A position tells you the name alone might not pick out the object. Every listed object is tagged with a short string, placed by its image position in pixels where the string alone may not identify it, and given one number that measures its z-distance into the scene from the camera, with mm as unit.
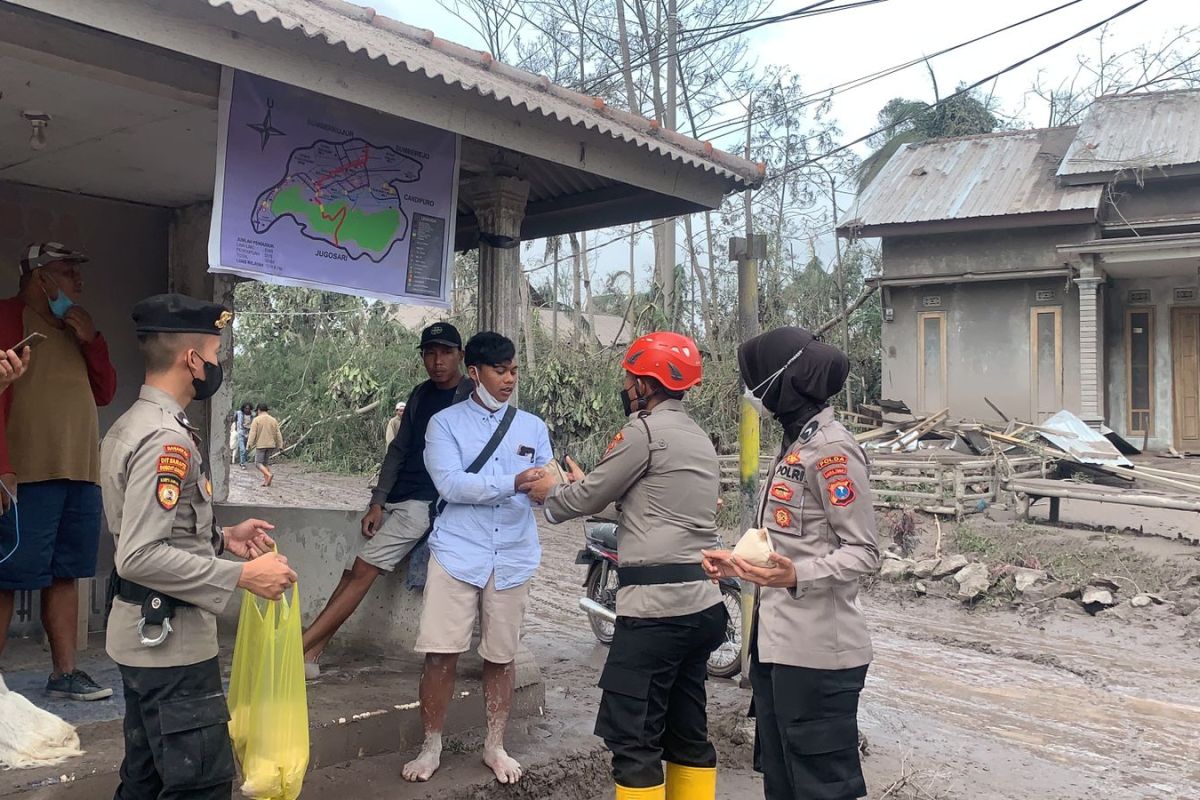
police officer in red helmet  3492
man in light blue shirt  4027
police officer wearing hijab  2920
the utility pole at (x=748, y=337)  5934
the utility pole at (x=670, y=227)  22344
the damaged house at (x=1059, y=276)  16906
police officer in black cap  2590
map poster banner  4191
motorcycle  6590
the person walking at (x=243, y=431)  23109
